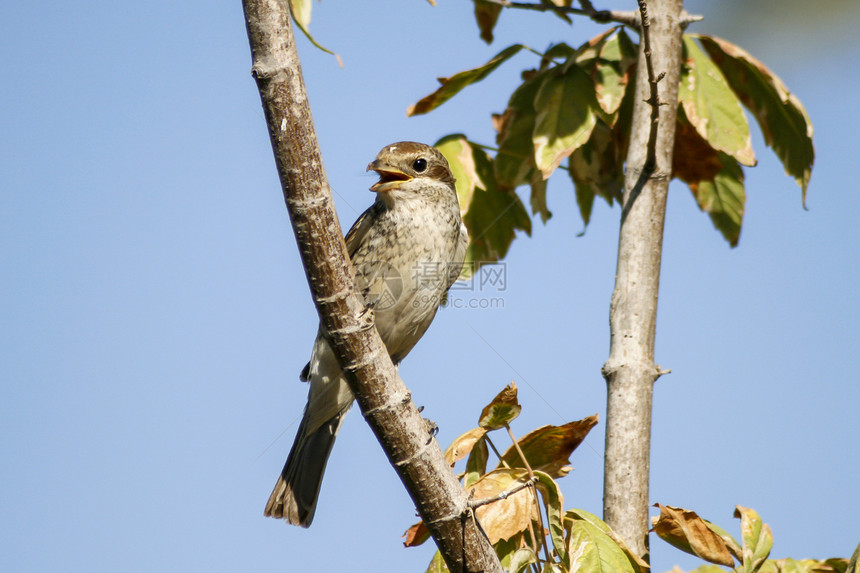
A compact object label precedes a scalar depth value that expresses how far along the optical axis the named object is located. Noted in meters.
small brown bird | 8.24
